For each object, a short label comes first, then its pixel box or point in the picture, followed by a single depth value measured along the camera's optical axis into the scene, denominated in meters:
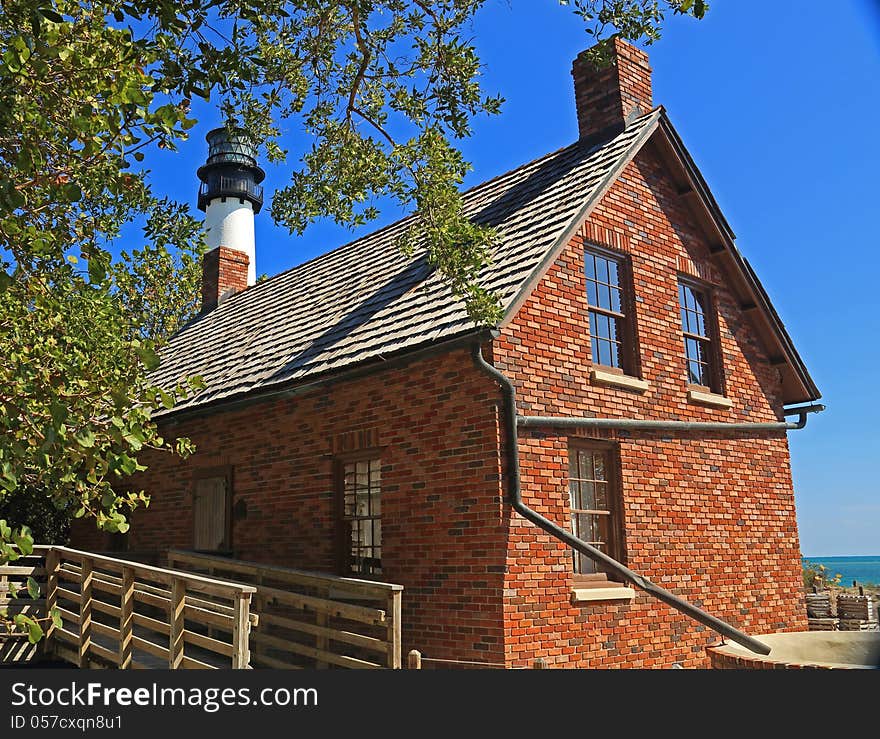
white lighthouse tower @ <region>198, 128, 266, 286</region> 42.16
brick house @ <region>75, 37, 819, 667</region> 9.47
